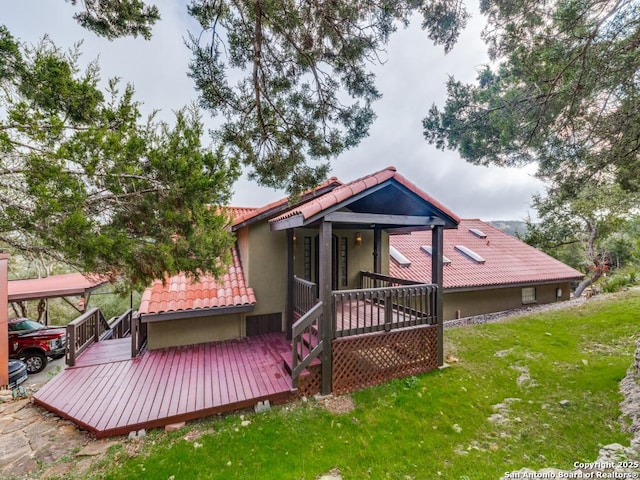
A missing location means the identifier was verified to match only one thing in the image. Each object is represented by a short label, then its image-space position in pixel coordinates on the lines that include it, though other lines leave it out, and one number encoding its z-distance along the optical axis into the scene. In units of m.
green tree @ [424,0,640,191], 4.21
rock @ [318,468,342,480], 3.15
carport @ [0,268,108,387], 6.46
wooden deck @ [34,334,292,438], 4.03
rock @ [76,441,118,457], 3.48
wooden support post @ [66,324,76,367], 5.62
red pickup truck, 8.66
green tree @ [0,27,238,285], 2.75
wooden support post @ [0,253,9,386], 6.40
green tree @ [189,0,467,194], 4.12
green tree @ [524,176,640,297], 15.66
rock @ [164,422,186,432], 3.94
